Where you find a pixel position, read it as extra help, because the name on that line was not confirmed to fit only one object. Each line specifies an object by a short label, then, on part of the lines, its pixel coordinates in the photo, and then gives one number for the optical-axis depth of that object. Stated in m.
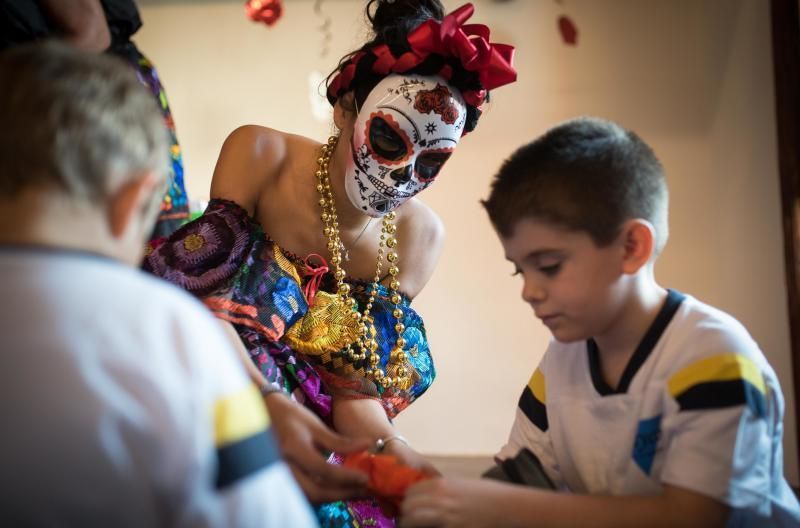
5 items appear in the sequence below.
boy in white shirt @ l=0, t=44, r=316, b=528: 0.55
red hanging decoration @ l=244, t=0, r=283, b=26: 2.71
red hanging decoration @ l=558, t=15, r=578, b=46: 2.62
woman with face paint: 1.23
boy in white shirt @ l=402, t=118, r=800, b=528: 0.82
